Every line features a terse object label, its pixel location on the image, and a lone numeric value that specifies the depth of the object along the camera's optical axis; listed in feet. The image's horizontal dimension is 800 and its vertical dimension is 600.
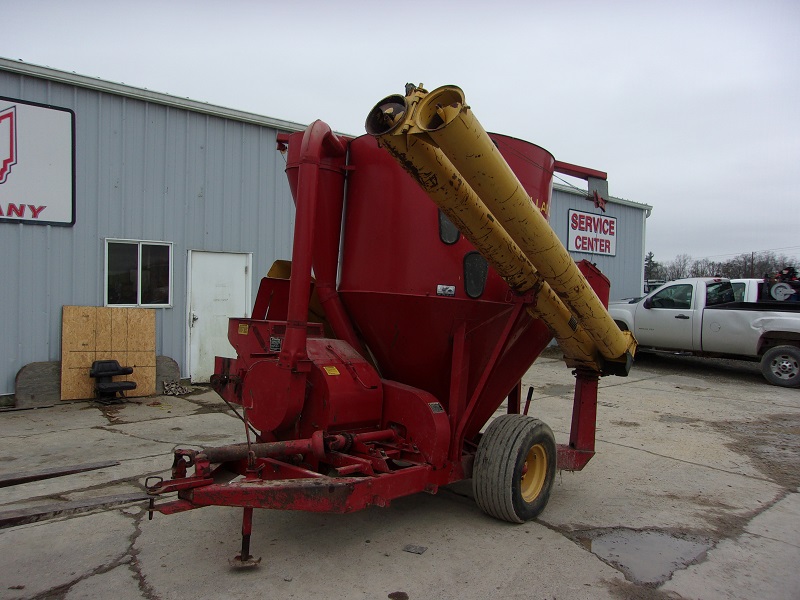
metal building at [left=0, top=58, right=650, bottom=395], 27.84
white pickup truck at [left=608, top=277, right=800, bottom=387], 38.65
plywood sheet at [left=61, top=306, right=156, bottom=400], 28.66
